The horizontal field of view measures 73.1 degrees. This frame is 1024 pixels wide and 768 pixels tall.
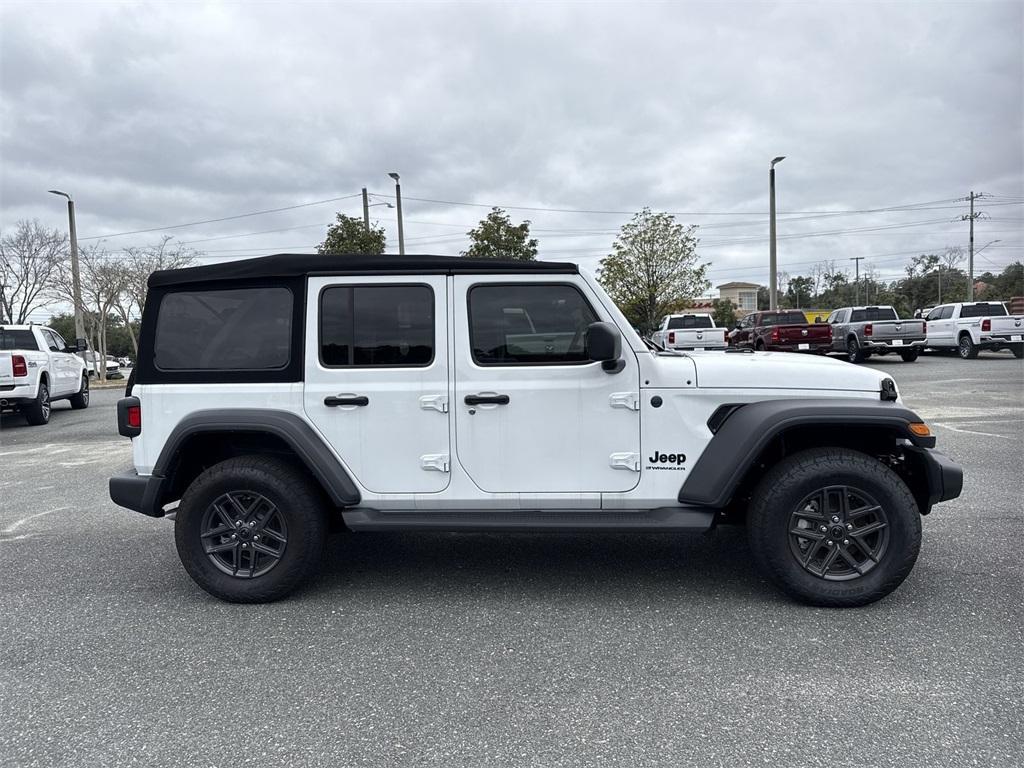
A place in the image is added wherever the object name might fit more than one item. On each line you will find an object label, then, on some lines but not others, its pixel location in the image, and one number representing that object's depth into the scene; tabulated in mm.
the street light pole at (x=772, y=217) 27206
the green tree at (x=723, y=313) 68662
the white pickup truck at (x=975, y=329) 21062
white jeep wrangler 3545
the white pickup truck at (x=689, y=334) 20734
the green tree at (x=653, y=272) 36719
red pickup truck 20734
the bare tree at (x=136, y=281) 35344
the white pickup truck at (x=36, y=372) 11781
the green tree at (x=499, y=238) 28812
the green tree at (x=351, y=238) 28156
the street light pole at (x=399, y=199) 27438
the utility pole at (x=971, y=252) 46844
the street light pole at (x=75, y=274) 24812
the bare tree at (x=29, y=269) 31656
